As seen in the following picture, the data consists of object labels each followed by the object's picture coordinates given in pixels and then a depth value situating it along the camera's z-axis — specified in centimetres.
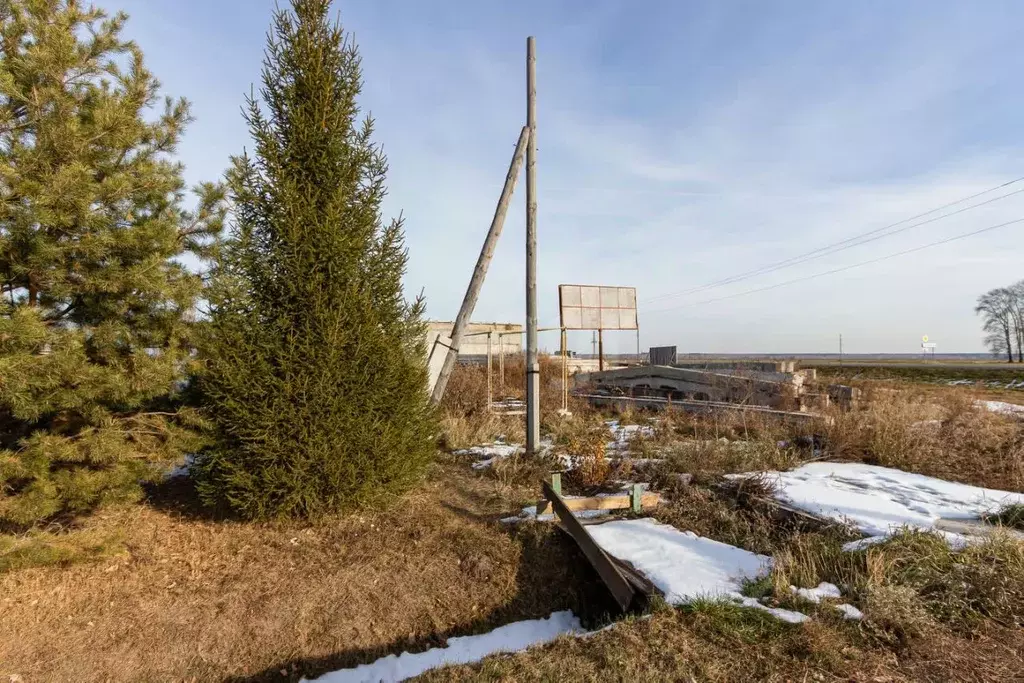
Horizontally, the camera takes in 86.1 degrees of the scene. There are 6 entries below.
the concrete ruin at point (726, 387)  1130
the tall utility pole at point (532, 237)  866
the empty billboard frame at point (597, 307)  1309
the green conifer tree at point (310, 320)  523
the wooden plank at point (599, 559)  408
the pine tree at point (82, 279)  414
